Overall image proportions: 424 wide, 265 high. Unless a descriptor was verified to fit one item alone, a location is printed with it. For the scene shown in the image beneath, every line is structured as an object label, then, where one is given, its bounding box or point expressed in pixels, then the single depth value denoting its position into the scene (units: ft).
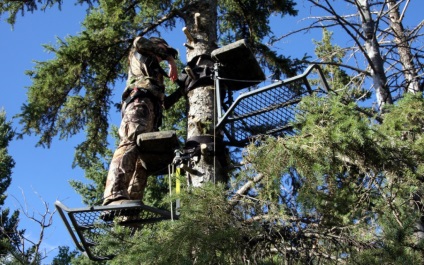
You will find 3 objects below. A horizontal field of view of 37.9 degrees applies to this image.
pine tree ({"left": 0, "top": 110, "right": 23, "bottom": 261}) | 47.32
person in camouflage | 19.84
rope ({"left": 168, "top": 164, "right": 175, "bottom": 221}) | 15.37
